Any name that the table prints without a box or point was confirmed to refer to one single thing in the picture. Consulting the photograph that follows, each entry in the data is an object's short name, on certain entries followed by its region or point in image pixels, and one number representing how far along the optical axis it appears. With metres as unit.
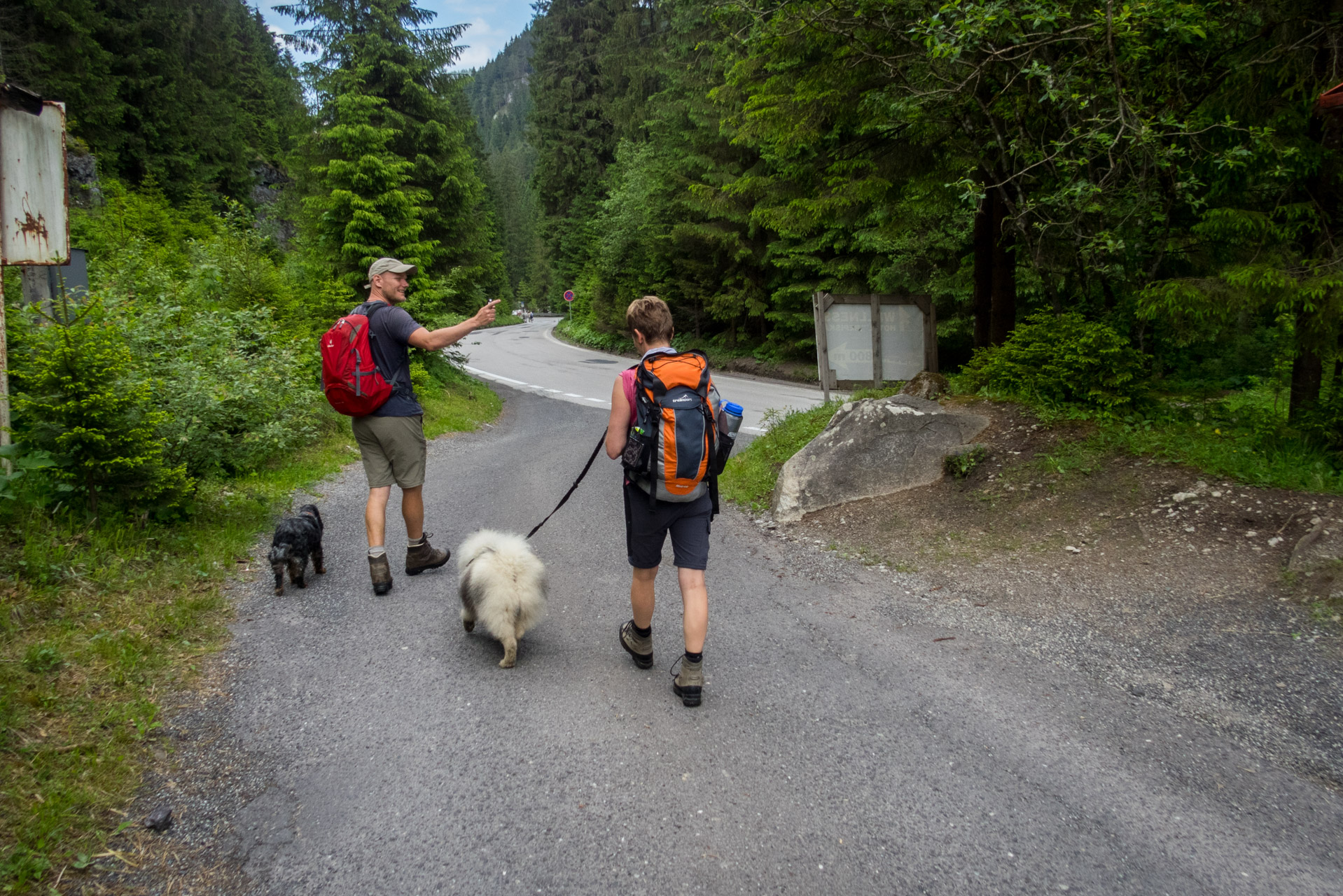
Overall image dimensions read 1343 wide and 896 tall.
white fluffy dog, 4.13
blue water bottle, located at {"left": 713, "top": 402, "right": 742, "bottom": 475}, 3.73
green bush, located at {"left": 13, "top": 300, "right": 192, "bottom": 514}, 4.79
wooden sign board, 10.45
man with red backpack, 4.99
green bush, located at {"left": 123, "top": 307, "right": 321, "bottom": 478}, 6.69
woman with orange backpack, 3.56
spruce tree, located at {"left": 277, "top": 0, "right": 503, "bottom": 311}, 16.86
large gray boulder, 7.34
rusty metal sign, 4.76
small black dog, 5.16
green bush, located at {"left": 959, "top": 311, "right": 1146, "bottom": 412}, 7.09
